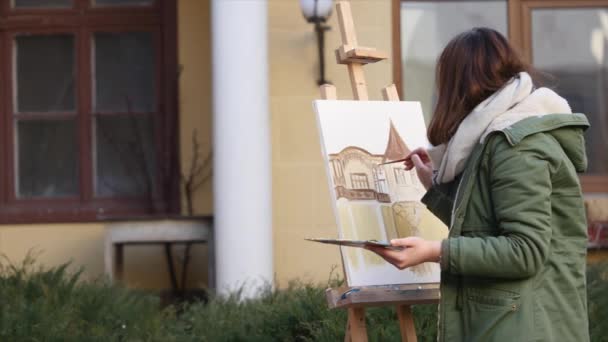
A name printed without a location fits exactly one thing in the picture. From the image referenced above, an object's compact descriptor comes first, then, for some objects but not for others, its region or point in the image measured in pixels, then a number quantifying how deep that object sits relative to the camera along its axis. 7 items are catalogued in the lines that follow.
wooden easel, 6.19
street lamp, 11.01
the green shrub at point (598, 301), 7.99
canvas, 6.45
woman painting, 4.56
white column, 10.84
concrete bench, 11.10
